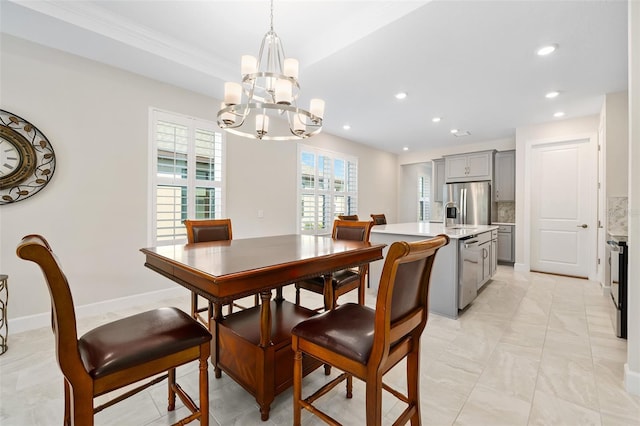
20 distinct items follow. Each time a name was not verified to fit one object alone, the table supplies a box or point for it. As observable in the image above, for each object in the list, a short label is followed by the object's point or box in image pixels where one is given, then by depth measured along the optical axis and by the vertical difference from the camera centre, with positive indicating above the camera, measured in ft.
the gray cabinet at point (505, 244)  17.83 -1.86
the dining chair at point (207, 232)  7.81 -0.56
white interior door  14.78 +0.52
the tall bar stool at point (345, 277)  7.57 -1.82
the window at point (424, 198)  25.44 +1.59
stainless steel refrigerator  18.35 +0.95
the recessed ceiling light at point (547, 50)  8.47 +5.27
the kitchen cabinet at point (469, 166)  18.79 +3.52
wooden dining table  3.95 -1.06
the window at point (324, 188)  16.80 +1.77
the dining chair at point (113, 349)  3.14 -1.80
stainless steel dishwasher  9.62 -2.05
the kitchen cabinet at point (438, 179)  21.39 +2.87
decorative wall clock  7.90 +1.57
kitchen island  9.48 -1.69
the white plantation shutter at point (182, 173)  10.93 +1.68
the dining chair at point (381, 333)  3.43 -1.71
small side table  7.27 -2.74
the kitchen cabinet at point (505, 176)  18.30 +2.68
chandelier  6.21 +2.74
